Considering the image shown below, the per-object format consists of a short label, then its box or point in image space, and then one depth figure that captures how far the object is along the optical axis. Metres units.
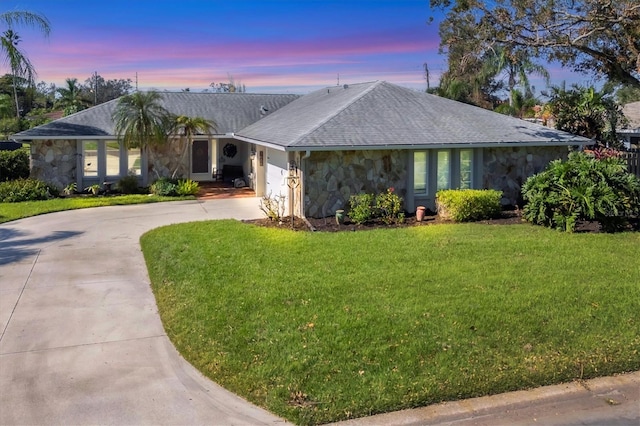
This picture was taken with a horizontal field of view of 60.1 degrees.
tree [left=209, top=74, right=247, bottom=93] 37.47
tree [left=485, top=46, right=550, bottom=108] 16.27
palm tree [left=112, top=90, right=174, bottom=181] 19.70
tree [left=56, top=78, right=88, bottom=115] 53.09
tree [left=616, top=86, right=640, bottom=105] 48.34
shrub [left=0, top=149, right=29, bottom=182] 20.59
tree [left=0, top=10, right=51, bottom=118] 19.55
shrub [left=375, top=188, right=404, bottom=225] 14.52
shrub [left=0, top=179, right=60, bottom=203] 18.55
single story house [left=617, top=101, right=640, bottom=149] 26.69
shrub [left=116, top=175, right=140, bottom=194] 20.56
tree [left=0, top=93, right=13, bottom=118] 38.78
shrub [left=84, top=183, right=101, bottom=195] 20.08
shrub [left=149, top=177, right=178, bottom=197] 19.78
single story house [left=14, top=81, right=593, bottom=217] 14.89
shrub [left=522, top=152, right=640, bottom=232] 12.57
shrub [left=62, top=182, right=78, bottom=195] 20.22
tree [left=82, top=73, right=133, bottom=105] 60.75
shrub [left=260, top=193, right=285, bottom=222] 14.79
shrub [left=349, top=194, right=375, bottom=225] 14.21
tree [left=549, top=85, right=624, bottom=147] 20.30
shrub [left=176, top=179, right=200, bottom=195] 19.84
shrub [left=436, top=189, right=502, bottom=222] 14.36
